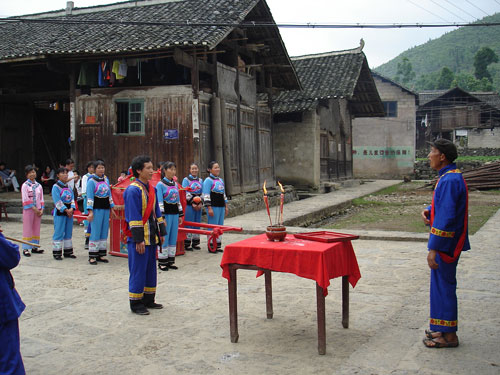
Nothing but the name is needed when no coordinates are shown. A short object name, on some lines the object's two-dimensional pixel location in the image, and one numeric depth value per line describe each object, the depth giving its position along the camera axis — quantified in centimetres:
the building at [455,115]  4197
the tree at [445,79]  6788
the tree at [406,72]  8144
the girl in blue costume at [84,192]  891
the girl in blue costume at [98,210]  845
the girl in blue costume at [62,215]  873
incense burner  471
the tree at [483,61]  6214
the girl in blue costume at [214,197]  930
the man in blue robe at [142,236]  559
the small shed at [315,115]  2102
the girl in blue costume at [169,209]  785
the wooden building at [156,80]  1288
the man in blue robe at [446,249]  429
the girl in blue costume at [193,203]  948
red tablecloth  429
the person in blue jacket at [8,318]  344
